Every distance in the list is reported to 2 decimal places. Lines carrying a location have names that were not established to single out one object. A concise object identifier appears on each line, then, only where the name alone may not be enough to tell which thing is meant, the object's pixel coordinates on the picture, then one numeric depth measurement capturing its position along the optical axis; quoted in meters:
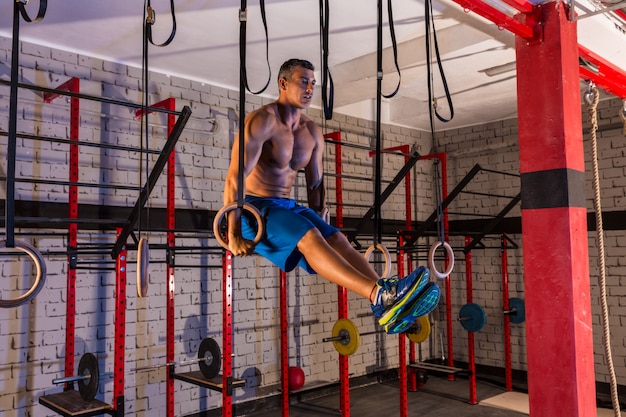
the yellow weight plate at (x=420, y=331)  5.91
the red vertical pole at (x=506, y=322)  6.59
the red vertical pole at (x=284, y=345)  5.11
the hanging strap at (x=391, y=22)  2.39
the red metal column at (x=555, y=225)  3.06
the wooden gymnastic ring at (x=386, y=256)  2.80
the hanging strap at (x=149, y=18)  2.26
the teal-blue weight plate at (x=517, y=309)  6.70
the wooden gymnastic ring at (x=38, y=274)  1.97
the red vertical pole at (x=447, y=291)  6.27
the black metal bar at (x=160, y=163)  3.77
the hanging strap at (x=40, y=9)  1.78
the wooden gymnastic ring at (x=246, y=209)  2.15
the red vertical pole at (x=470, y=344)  6.09
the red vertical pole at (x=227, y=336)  4.20
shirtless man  2.02
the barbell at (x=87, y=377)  3.68
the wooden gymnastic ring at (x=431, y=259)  3.57
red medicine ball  5.58
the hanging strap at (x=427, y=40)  2.50
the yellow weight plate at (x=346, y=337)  5.27
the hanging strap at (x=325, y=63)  2.38
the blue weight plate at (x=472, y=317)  6.43
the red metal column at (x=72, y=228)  3.92
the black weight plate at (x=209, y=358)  4.55
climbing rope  3.15
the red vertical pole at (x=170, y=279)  4.38
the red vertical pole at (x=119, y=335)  3.70
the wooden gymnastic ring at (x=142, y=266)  2.63
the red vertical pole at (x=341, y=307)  5.12
